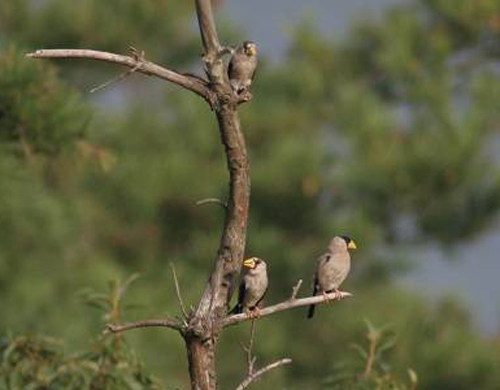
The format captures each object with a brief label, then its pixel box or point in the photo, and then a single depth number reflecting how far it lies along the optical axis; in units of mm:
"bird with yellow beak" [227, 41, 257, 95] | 15647
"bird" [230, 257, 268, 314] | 18156
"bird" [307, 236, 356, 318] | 19000
